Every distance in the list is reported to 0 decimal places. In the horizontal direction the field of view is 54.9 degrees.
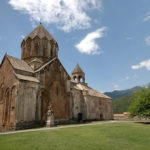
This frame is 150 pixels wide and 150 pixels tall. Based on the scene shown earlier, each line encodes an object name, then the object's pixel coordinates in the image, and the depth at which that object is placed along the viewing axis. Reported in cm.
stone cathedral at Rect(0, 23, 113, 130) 1997
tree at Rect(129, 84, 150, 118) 2438
